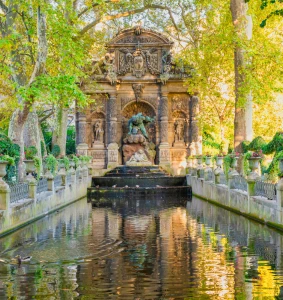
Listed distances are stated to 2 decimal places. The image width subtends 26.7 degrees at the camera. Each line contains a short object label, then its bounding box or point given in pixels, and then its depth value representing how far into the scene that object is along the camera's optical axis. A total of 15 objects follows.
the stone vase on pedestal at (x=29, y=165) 18.17
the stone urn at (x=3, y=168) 13.84
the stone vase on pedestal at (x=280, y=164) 13.46
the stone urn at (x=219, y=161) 23.67
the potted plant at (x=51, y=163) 21.22
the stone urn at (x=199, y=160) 28.49
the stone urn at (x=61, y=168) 23.12
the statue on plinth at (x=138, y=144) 32.66
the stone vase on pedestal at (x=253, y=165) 17.23
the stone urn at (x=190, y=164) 30.98
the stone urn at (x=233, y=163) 20.50
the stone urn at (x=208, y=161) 26.45
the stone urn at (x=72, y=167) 25.28
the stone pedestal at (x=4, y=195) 14.05
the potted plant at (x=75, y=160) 26.82
